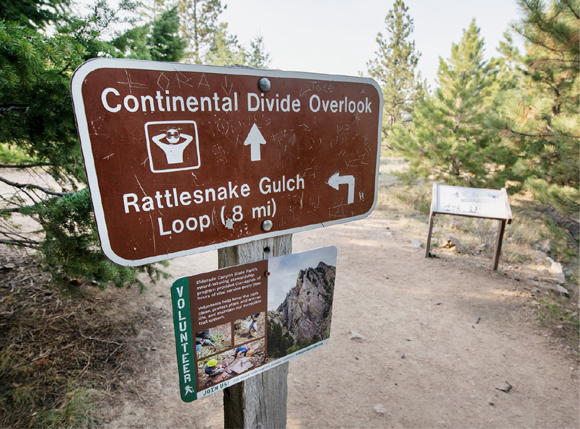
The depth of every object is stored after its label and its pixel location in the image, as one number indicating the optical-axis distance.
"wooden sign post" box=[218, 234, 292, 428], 1.19
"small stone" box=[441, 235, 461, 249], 6.26
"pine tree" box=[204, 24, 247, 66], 19.86
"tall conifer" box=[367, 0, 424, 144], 20.38
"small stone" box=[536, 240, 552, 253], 6.86
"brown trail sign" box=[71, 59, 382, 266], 0.81
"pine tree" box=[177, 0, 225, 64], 19.95
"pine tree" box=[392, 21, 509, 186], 9.41
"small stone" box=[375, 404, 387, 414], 2.74
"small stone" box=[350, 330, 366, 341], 3.69
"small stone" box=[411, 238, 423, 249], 6.41
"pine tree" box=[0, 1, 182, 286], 1.69
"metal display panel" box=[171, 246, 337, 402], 1.09
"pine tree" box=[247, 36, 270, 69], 23.10
